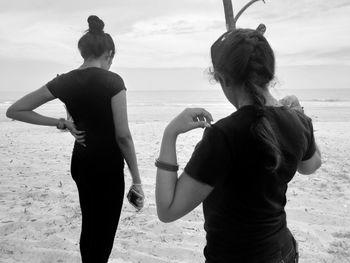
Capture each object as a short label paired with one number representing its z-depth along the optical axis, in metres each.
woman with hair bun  2.26
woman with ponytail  1.16
